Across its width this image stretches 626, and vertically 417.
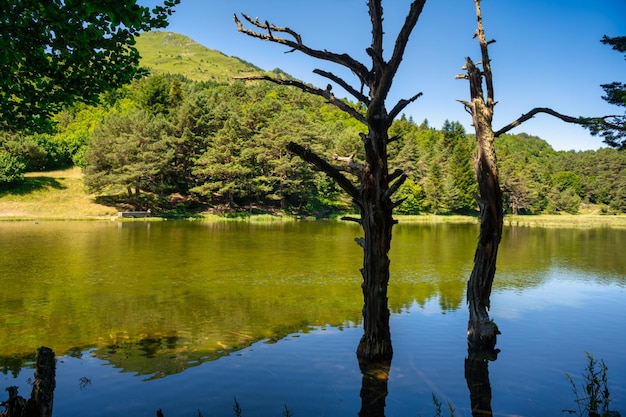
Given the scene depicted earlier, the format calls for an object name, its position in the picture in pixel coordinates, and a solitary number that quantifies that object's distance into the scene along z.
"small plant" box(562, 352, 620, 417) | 6.51
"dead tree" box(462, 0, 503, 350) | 10.16
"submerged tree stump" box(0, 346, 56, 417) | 4.38
